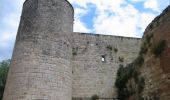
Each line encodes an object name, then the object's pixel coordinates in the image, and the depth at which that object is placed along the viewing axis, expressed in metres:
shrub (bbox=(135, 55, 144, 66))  6.93
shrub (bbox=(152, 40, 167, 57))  5.84
